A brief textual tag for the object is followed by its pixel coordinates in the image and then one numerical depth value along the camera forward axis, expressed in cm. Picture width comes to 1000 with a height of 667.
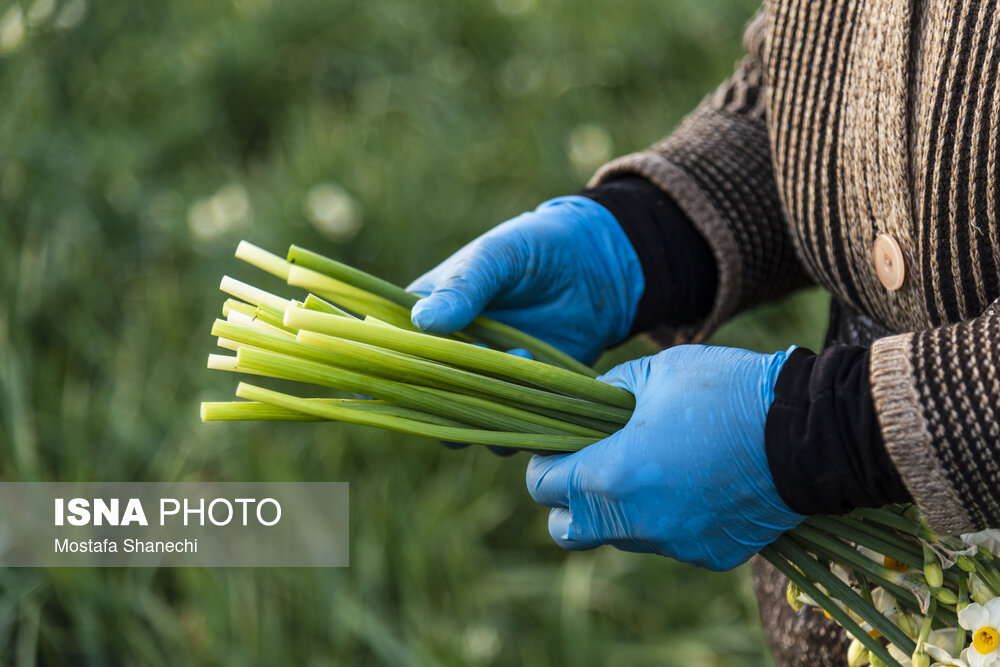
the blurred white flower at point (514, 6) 316
